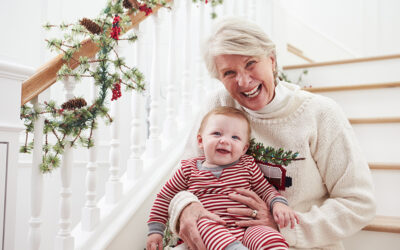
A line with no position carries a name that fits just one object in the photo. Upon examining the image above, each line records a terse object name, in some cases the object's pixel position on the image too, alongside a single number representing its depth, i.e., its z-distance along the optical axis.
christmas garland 1.13
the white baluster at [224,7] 2.30
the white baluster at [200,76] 2.01
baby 1.12
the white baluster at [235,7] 2.40
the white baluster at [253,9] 2.59
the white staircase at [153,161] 1.32
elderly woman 1.13
